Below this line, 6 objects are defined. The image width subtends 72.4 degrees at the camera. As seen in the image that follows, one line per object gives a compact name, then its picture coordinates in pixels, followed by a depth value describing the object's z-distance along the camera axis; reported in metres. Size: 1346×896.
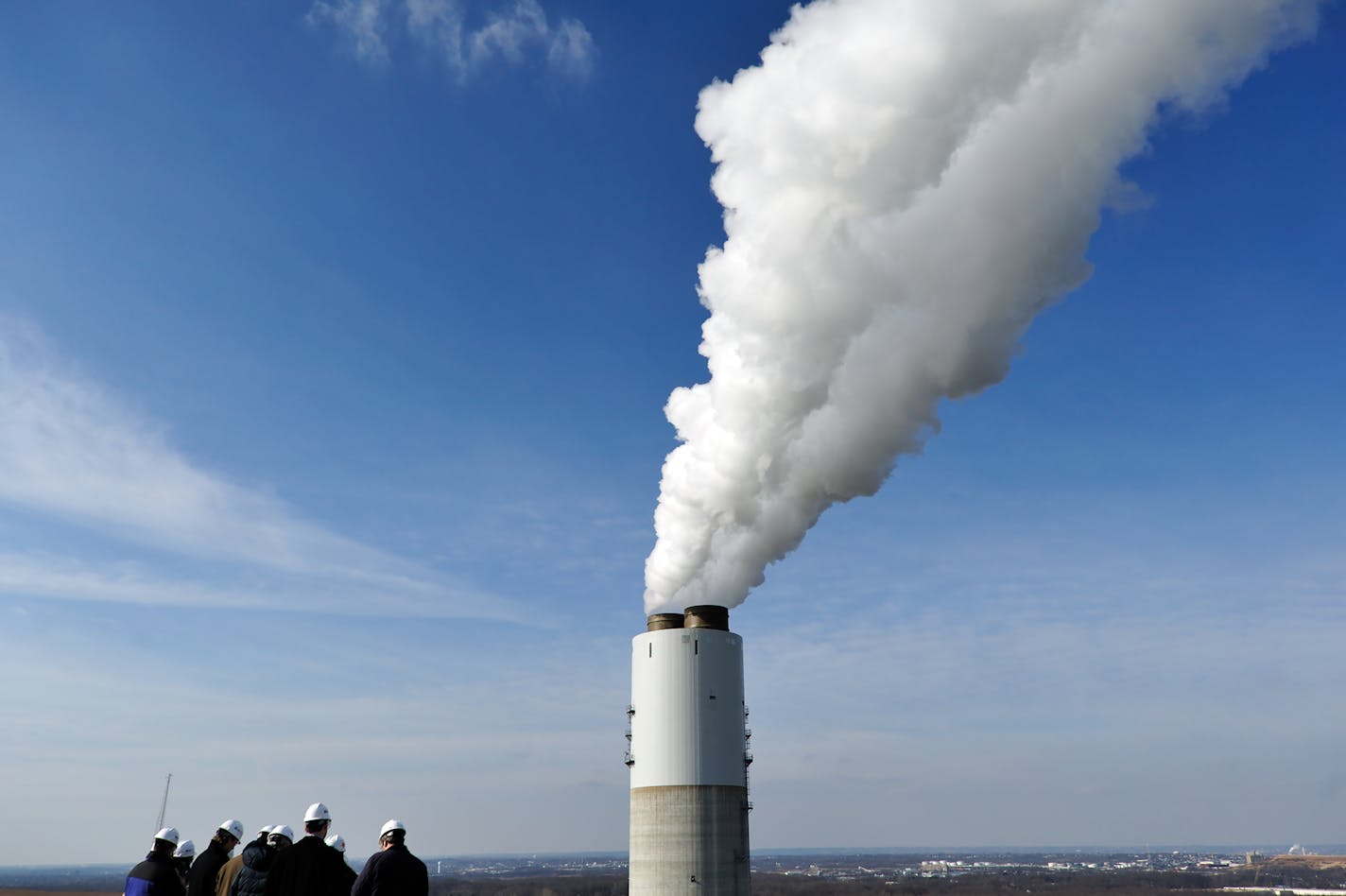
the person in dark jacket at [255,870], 10.54
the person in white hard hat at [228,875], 11.52
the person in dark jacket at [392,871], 9.80
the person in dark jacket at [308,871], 10.28
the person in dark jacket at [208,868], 11.79
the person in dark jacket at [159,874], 11.90
